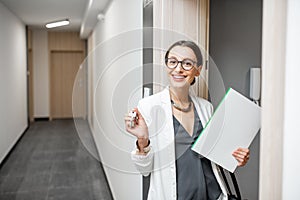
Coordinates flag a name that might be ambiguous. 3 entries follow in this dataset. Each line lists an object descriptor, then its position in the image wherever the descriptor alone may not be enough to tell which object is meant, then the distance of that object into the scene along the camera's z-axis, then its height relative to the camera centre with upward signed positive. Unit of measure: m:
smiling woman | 1.26 -0.25
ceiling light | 7.13 +1.21
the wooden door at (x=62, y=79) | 9.63 -0.01
